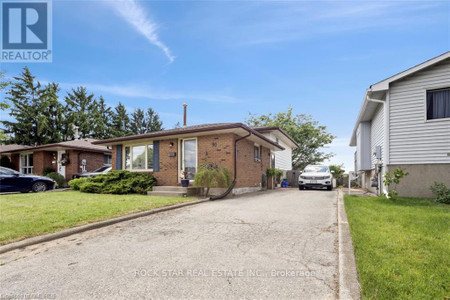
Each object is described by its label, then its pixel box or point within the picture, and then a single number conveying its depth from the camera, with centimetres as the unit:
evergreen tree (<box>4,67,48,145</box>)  2909
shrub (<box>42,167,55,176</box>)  2023
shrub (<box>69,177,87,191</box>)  1350
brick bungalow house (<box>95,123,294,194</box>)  1128
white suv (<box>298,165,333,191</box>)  1493
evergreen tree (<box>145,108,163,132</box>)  4678
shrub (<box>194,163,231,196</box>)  973
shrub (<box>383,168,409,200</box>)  833
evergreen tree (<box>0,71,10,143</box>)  1891
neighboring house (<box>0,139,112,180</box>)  1970
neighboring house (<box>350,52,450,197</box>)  898
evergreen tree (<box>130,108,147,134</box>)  4506
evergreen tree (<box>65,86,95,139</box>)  3429
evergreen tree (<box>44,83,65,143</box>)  3056
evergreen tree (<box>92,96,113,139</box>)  3731
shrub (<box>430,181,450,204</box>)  807
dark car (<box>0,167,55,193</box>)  1197
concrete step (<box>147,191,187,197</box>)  1048
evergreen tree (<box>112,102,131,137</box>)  4140
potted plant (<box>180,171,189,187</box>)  1093
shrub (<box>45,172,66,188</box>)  1855
